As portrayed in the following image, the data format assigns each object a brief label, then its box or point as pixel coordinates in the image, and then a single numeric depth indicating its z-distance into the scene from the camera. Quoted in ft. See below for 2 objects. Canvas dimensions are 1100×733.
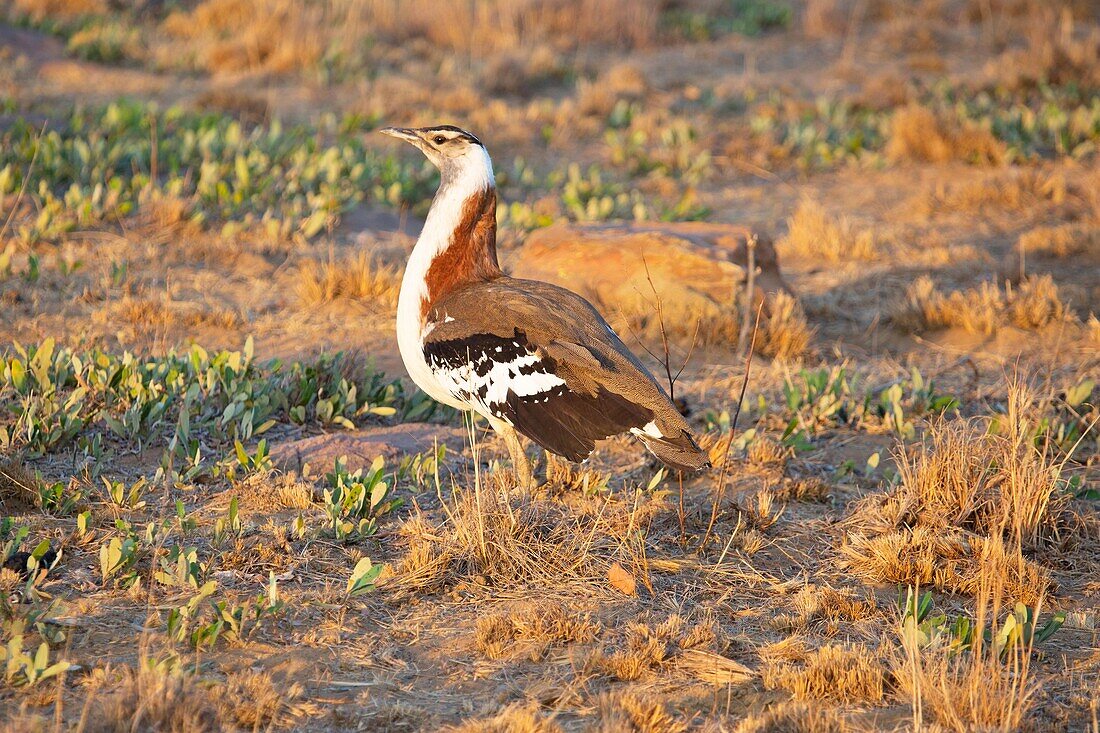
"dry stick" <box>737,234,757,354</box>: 42.34
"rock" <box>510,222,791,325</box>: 44.19
